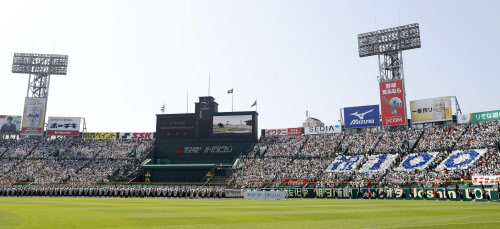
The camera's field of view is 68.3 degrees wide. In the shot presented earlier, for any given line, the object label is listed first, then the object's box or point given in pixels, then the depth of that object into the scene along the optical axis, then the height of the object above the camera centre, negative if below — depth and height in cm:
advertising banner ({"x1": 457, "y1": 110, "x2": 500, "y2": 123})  4828 +740
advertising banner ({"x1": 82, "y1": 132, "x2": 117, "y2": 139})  7069 +682
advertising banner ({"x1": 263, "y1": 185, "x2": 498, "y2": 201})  2867 -198
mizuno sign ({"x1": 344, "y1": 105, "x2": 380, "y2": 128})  5723 +866
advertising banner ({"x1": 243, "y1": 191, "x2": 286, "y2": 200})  3747 -239
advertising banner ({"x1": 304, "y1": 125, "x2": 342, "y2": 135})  6076 +694
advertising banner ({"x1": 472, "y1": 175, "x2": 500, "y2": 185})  3047 -66
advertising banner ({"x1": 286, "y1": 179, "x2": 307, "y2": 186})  4511 -129
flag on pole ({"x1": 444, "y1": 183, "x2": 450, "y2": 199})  3045 -158
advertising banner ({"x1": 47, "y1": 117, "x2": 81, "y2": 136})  7119 +876
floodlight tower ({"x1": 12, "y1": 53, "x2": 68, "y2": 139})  7275 +2043
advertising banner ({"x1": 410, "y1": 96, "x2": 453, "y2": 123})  5309 +907
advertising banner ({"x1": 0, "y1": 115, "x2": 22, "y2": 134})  7156 +889
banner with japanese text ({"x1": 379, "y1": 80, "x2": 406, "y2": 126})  5556 +1032
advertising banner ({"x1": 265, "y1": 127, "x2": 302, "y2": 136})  6303 +685
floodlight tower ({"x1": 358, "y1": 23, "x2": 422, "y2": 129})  5675 +2002
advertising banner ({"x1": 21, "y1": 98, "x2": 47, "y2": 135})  7069 +1002
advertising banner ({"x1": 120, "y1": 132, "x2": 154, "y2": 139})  6962 +676
